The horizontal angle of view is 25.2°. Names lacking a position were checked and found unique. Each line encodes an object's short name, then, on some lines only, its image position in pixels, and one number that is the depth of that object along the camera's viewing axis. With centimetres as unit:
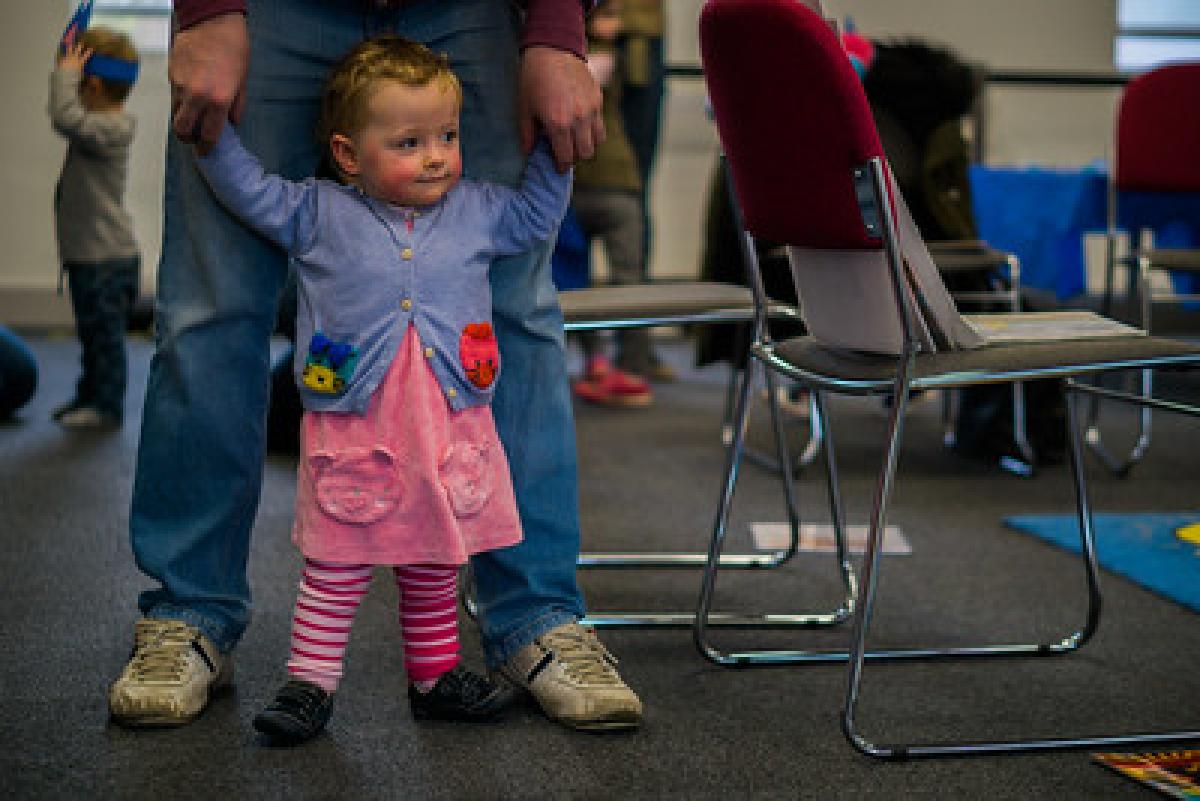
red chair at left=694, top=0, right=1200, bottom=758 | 262
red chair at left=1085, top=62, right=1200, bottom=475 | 660
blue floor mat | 398
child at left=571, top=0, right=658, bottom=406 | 751
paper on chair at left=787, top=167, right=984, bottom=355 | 271
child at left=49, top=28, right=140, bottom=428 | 661
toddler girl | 261
